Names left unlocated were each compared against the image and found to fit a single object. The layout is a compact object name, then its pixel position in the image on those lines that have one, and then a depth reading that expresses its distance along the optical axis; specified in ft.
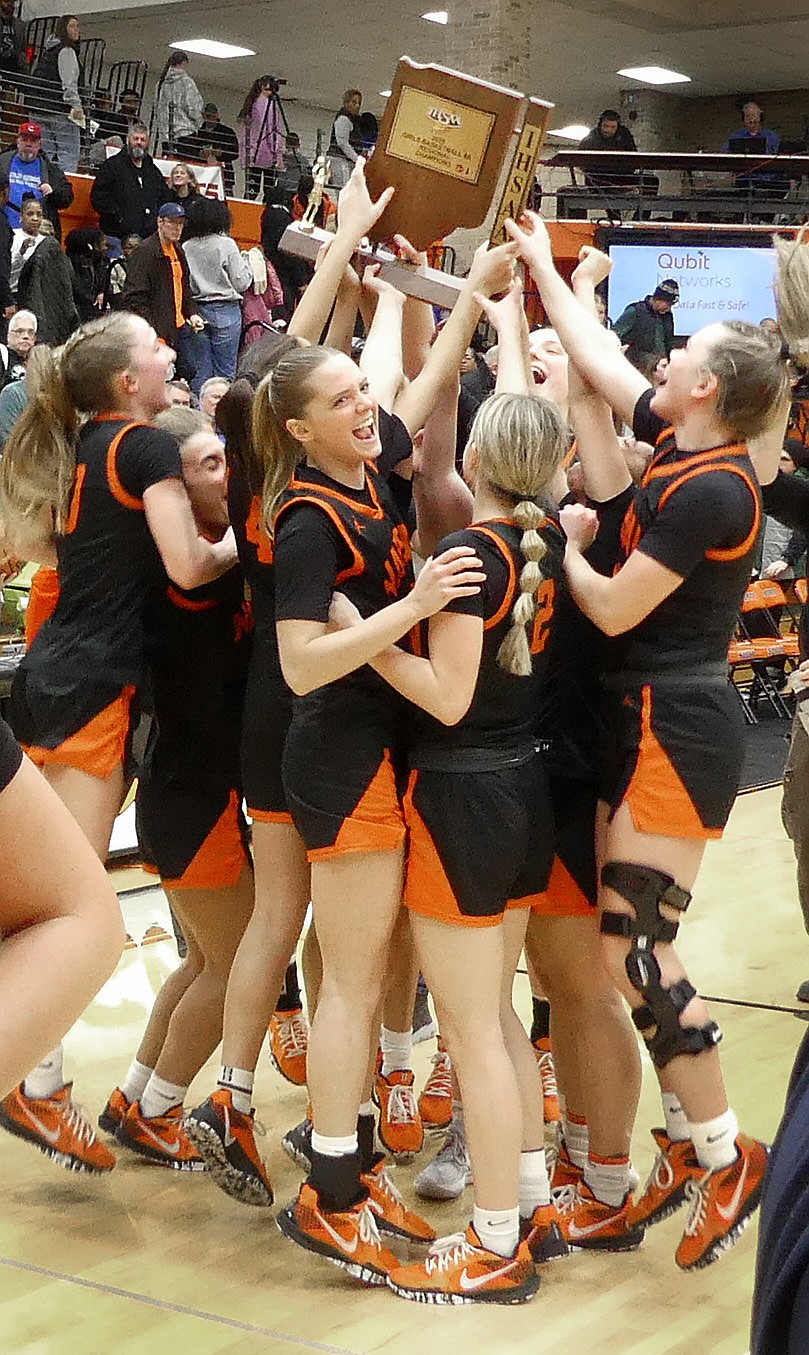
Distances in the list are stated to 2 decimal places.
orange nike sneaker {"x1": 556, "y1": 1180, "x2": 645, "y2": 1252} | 10.30
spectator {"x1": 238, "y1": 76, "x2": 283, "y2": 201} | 55.67
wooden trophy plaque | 10.37
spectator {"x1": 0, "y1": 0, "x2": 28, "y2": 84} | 50.39
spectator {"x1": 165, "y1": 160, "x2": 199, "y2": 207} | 39.50
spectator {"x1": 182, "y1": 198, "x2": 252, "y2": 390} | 38.22
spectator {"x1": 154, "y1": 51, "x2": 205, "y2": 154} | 54.65
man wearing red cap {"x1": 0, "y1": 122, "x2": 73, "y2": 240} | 39.29
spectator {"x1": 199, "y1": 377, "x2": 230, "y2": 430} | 16.81
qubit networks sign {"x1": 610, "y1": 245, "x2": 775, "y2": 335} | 49.83
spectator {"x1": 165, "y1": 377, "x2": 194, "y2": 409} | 16.63
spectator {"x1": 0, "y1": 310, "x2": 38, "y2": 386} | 30.86
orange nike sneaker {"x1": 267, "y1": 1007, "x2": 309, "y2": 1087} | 12.78
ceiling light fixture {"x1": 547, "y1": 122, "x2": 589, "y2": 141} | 75.36
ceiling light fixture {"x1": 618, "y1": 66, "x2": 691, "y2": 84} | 65.98
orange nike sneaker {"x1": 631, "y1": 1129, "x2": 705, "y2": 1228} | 10.01
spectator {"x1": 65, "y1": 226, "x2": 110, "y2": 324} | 40.24
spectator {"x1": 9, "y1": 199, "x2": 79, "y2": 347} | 35.76
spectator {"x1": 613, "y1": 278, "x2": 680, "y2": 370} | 44.88
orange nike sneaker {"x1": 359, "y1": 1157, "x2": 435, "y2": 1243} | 10.17
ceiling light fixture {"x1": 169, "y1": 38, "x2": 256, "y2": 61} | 64.75
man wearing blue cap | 37.09
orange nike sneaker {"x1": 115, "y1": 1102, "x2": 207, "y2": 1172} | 11.56
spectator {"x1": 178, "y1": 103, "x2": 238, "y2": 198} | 56.18
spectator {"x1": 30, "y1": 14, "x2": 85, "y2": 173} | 47.91
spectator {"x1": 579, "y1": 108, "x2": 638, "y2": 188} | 59.57
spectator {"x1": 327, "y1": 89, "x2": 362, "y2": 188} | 54.34
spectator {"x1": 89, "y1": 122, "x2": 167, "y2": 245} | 42.98
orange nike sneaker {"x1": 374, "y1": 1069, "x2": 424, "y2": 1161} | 11.75
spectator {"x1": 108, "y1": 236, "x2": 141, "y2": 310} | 42.22
